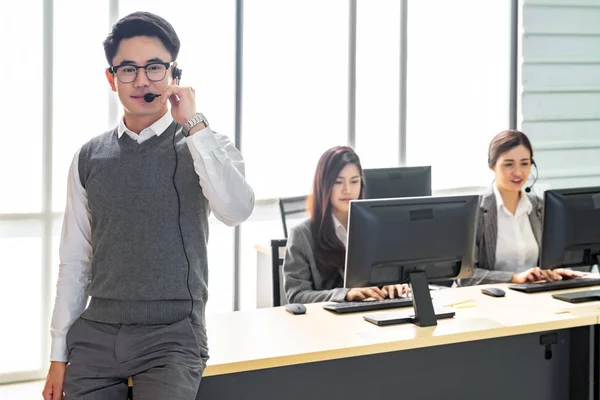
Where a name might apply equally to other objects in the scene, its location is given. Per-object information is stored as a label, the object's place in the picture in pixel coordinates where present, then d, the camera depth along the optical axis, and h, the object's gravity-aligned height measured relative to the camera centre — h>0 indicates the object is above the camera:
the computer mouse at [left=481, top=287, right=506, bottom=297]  3.09 -0.37
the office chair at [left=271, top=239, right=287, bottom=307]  3.40 -0.33
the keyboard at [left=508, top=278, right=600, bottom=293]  3.20 -0.36
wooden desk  2.33 -0.53
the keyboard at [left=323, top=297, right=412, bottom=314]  2.80 -0.40
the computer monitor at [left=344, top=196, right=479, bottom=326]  2.59 -0.15
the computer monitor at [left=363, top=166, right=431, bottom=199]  3.56 +0.09
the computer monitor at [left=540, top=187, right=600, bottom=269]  3.03 -0.10
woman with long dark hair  3.09 -0.15
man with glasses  1.89 -0.10
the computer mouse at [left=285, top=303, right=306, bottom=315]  2.78 -0.41
